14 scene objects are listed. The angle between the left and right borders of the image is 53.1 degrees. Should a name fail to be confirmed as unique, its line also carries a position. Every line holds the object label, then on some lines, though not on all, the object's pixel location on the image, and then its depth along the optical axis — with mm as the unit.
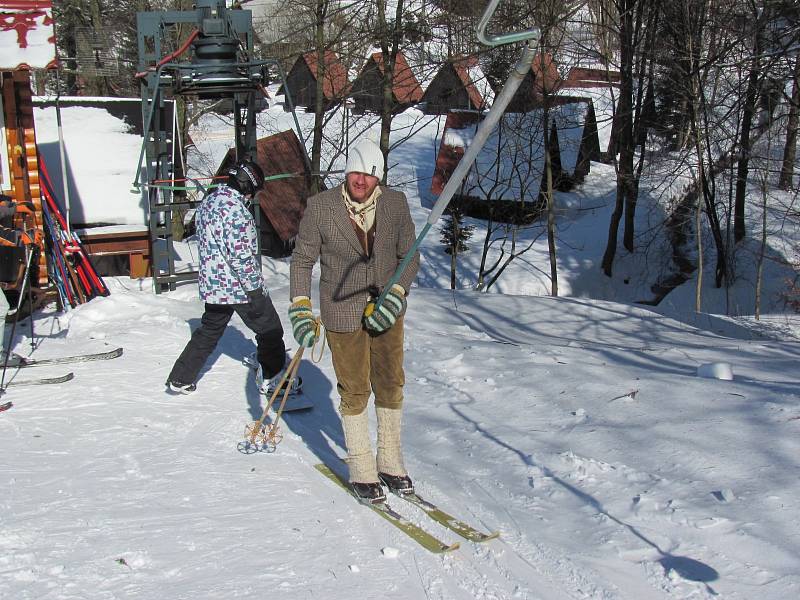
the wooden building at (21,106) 8211
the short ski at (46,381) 6164
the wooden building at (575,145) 27250
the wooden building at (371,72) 16766
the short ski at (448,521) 3830
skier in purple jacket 5492
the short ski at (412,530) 3684
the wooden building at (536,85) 18906
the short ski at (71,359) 6664
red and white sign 8219
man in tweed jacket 3977
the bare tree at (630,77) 19703
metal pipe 2938
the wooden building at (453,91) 19378
